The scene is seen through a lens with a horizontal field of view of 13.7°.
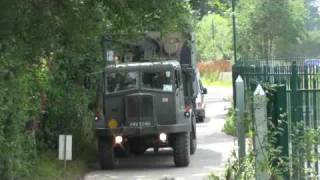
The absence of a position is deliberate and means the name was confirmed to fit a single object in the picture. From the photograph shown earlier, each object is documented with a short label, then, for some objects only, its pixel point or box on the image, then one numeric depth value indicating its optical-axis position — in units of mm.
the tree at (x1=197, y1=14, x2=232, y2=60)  130295
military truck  29605
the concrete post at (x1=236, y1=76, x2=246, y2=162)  14367
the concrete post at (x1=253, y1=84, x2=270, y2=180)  13032
